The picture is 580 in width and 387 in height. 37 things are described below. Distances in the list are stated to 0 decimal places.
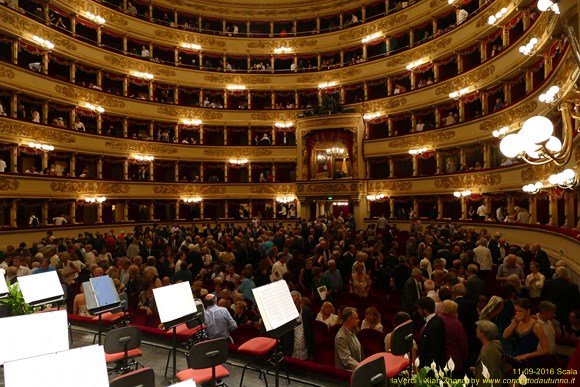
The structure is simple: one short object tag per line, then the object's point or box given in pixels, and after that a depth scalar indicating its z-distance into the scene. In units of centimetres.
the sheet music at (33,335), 458
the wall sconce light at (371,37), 2729
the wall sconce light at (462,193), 2041
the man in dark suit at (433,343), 508
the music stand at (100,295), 688
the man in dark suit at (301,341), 637
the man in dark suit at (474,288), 735
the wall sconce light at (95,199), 2189
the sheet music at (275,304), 484
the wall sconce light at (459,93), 2127
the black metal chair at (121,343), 536
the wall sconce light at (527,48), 968
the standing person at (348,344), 525
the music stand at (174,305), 585
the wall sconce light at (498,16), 1439
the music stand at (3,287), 742
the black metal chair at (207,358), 473
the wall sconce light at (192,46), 2878
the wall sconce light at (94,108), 2294
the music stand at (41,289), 703
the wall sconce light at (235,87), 2956
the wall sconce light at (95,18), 2373
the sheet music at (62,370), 319
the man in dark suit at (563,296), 695
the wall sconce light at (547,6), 369
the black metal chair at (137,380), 396
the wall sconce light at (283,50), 3048
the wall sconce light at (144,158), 2561
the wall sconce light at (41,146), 1923
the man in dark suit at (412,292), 755
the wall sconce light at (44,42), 2006
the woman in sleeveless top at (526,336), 510
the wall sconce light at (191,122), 2802
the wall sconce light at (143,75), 2609
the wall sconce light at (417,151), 2423
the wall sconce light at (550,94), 534
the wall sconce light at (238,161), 2911
